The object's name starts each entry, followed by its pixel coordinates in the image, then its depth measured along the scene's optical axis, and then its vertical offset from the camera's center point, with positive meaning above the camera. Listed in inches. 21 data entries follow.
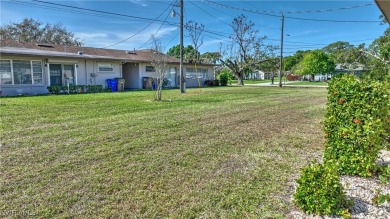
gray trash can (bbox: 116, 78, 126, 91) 783.0 +9.3
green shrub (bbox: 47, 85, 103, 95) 631.8 -4.4
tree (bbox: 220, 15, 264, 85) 1318.9 +207.7
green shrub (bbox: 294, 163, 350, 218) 94.4 -39.0
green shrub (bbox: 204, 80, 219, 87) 1138.0 +16.8
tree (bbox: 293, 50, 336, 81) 1932.8 +167.5
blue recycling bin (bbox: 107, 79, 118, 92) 775.1 +9.2
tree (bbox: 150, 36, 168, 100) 481.5 +50.7
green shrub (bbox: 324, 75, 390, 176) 121.7 -17.6
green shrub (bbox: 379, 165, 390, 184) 109.4 -38.3
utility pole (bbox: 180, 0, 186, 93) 677.3 +47.9
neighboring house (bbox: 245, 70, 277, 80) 2732.3 +124.9
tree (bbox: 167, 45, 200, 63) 2437.7 +361.4
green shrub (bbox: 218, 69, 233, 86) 1172.5 +30.5
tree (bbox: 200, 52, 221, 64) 1550.7 +187.7
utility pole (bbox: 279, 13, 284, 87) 1106.4 +173.3
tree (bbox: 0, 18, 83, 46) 1251.8 +276.3
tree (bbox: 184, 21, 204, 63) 1469.0 +328.2
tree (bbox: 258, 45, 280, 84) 1466.3 +183.7
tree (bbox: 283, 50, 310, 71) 3004.4 +294.2
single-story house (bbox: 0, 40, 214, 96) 609.0 +56.7
